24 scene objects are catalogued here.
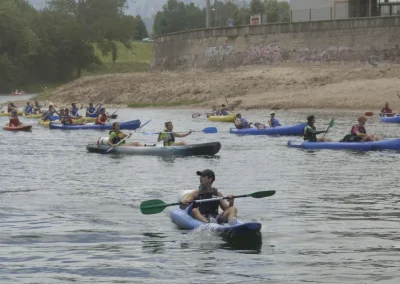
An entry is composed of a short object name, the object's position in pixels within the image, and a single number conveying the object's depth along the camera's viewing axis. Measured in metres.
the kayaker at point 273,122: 40.22
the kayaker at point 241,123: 41.22
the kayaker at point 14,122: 45.59
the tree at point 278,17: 75.00
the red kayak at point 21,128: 45.00
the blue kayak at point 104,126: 44.78
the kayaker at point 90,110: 53.80
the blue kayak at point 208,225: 15.67
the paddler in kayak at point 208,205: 16.44
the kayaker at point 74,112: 50.93
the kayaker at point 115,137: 32.38
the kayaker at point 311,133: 33.25
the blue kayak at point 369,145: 31.67
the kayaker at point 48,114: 51.41
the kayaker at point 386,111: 45.92
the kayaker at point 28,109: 61.64
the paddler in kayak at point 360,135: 31.87
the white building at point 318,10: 63.75
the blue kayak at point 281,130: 39.56
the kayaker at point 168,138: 31.40
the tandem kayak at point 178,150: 30.89
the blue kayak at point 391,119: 45.03
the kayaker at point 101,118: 44.94
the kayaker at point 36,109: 61.21
